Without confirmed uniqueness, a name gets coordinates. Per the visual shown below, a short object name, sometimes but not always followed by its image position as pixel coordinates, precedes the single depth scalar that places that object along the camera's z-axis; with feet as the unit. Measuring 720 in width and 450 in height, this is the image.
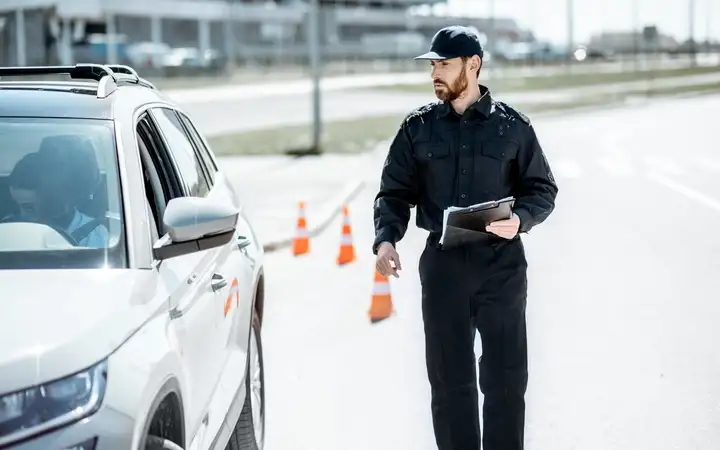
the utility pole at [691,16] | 302.04
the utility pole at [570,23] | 229.13
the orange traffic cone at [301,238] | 41.52
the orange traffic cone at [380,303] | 29.89
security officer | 15.55
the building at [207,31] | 227.81
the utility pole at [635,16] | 302.86
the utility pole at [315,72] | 81.87
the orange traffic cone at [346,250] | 39.40
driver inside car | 13.61
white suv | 10.02
